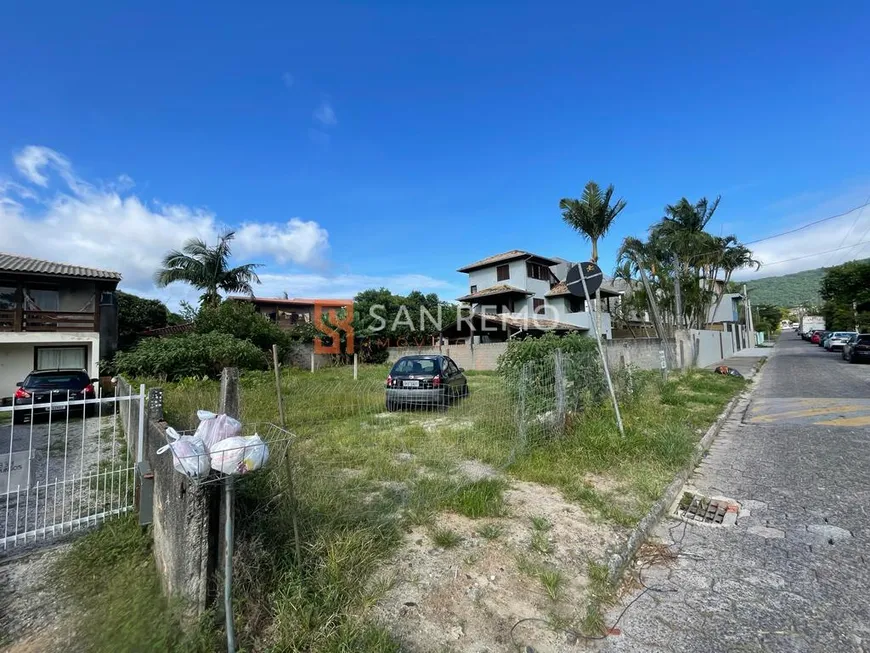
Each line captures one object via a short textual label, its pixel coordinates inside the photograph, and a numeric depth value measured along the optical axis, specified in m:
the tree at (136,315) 25.30
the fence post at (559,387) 6.06
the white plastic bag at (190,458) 1.90
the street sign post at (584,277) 6.55
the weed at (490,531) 3.30
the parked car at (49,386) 10.02
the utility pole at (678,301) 20.95
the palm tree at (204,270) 20.34
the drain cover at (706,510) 3.83
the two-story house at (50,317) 15.27
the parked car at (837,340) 27.92
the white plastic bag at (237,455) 1.93
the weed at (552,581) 2.60
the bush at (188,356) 13.58
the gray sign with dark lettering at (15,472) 3.10
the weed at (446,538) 3.16
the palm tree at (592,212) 17.36
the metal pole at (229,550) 1.96
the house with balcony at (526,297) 28.42
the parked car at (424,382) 7.77
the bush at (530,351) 6.54
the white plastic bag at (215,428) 2.12
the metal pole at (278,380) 2.82
